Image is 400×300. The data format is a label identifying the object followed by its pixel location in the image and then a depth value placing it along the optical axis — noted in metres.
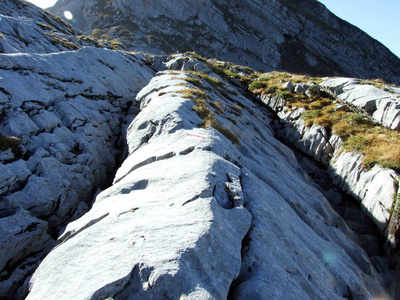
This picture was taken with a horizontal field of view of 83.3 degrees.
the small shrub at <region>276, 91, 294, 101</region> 33.00
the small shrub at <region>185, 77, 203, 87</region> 25.04
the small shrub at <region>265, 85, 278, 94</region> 36.40
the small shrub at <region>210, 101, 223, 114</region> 20.04
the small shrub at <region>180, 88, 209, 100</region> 19.36
